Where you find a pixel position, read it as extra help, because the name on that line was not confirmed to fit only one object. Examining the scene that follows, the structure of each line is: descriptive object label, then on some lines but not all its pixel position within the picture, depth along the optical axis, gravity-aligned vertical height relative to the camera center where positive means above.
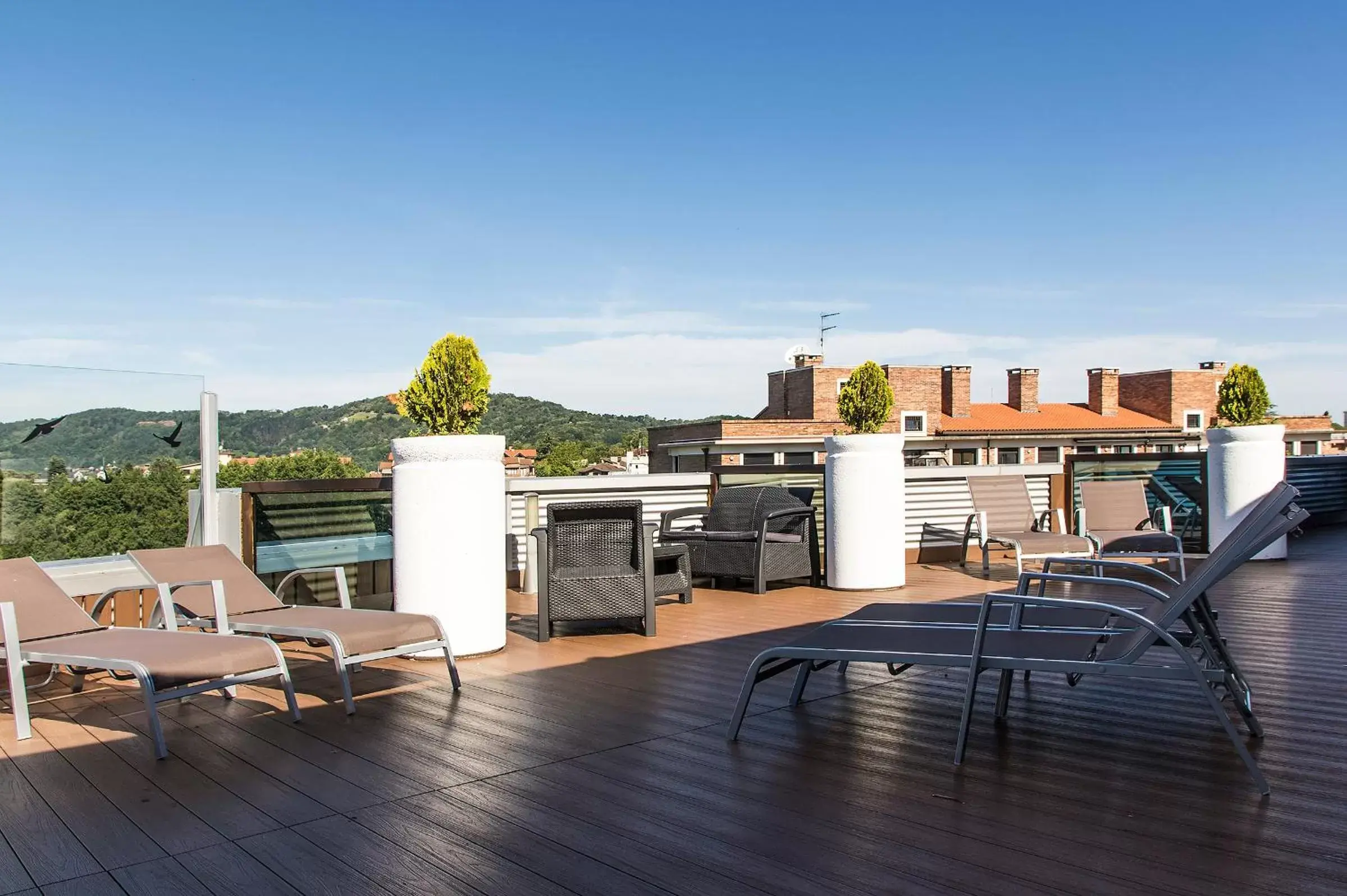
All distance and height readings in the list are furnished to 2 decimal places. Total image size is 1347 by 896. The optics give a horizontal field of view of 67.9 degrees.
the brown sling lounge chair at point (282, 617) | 4.26 -0.77
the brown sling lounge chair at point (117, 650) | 3.57 -0.76
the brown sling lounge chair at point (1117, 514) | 8.41 -0.64
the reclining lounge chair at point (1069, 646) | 3.05 -0.70
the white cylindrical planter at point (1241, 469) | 8.95 -0.28
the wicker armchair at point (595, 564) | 5.89 -0.71
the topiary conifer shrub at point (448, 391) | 5.65 +0.32
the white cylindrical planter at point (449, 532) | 5.23 -0.45
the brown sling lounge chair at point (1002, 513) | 8.45 -0.63
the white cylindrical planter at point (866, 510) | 7.64 -0.52
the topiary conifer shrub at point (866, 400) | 11.09 +0.49
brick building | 41.81 +0.93
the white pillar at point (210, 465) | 5.95 -0.09
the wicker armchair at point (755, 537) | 7.70 -0.73
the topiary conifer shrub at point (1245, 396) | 9.61 +0.41
